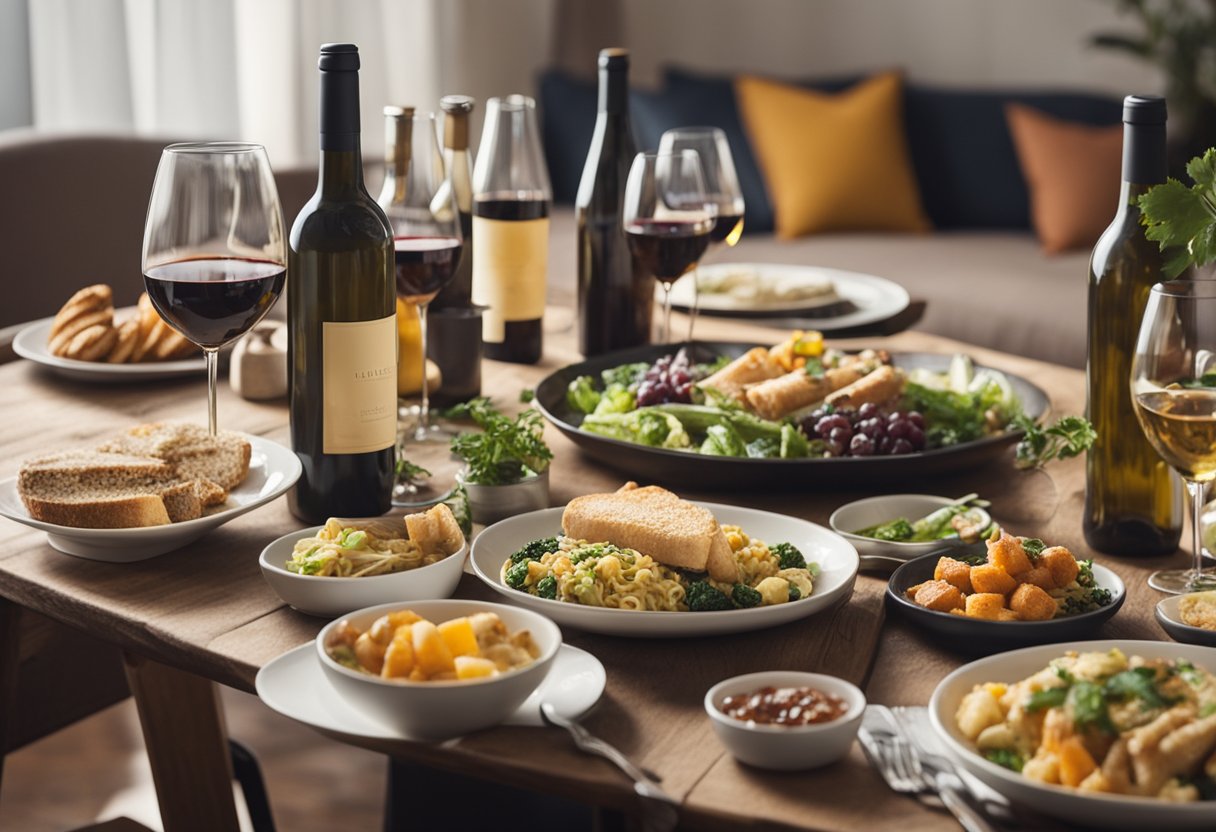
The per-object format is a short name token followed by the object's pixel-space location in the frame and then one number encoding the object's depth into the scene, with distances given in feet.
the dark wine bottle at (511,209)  6.36
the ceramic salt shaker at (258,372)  5.88
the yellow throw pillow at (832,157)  14.87
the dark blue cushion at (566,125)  15.47
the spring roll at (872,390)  5.32
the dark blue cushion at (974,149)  14.96
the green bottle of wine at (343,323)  4.12
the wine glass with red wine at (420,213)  5.02
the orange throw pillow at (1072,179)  13.96
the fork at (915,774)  2.72
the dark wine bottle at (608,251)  6.77
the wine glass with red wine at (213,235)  4.17
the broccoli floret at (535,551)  3.78
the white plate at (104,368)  5.98
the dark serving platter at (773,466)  4.68
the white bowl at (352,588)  3.56
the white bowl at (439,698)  2.89
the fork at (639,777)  2.79
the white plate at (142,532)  4.00
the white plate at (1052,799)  2.55
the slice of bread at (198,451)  4.45
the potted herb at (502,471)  4.50
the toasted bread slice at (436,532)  3.79
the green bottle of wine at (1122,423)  4.08
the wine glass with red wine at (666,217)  5.87
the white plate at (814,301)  7.32
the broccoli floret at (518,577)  3.63
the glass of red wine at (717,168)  6.71
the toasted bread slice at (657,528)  3.65
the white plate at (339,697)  3.03
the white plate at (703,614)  3.44
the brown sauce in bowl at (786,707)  2.94
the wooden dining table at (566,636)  2.89
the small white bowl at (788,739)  2.85
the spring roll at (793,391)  5.33
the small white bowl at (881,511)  4.41
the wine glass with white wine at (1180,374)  3.56
